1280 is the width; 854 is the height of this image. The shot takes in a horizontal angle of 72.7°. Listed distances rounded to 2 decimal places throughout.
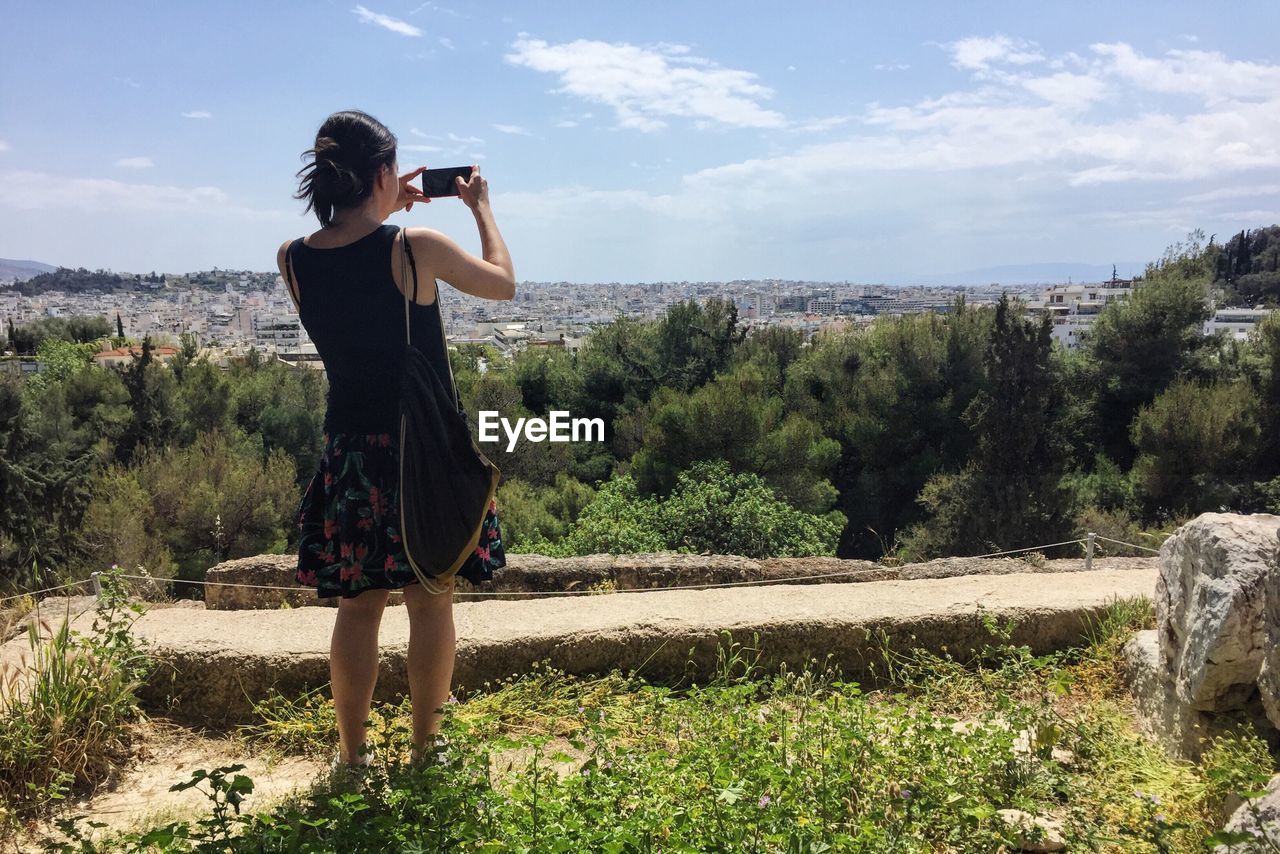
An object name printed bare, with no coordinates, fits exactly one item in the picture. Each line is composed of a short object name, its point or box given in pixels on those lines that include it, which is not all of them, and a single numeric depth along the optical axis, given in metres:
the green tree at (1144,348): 20.69
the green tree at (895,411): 20.91
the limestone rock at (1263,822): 1.52
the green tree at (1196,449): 17.66
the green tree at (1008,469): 17.05
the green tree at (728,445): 15.08
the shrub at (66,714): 2.20
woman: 1.97
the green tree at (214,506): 16.17
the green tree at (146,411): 19.73
